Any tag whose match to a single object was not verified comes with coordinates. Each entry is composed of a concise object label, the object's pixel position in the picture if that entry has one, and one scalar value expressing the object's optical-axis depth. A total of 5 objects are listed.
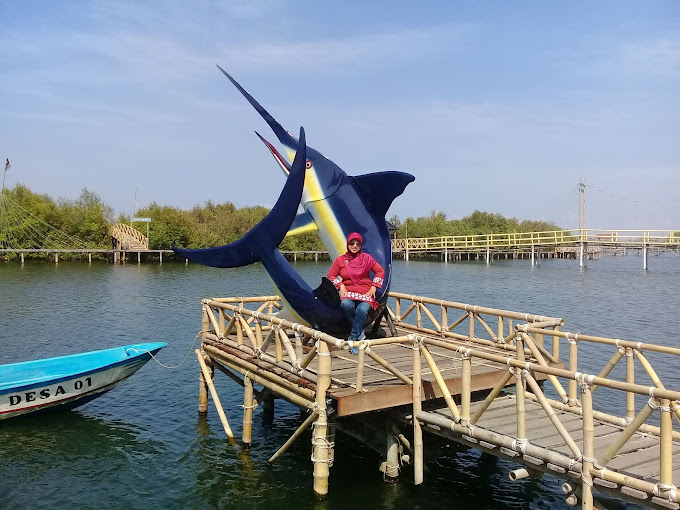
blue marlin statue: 9.20
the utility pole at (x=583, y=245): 57.72
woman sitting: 9.05
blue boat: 10.91
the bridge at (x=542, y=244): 54.94
